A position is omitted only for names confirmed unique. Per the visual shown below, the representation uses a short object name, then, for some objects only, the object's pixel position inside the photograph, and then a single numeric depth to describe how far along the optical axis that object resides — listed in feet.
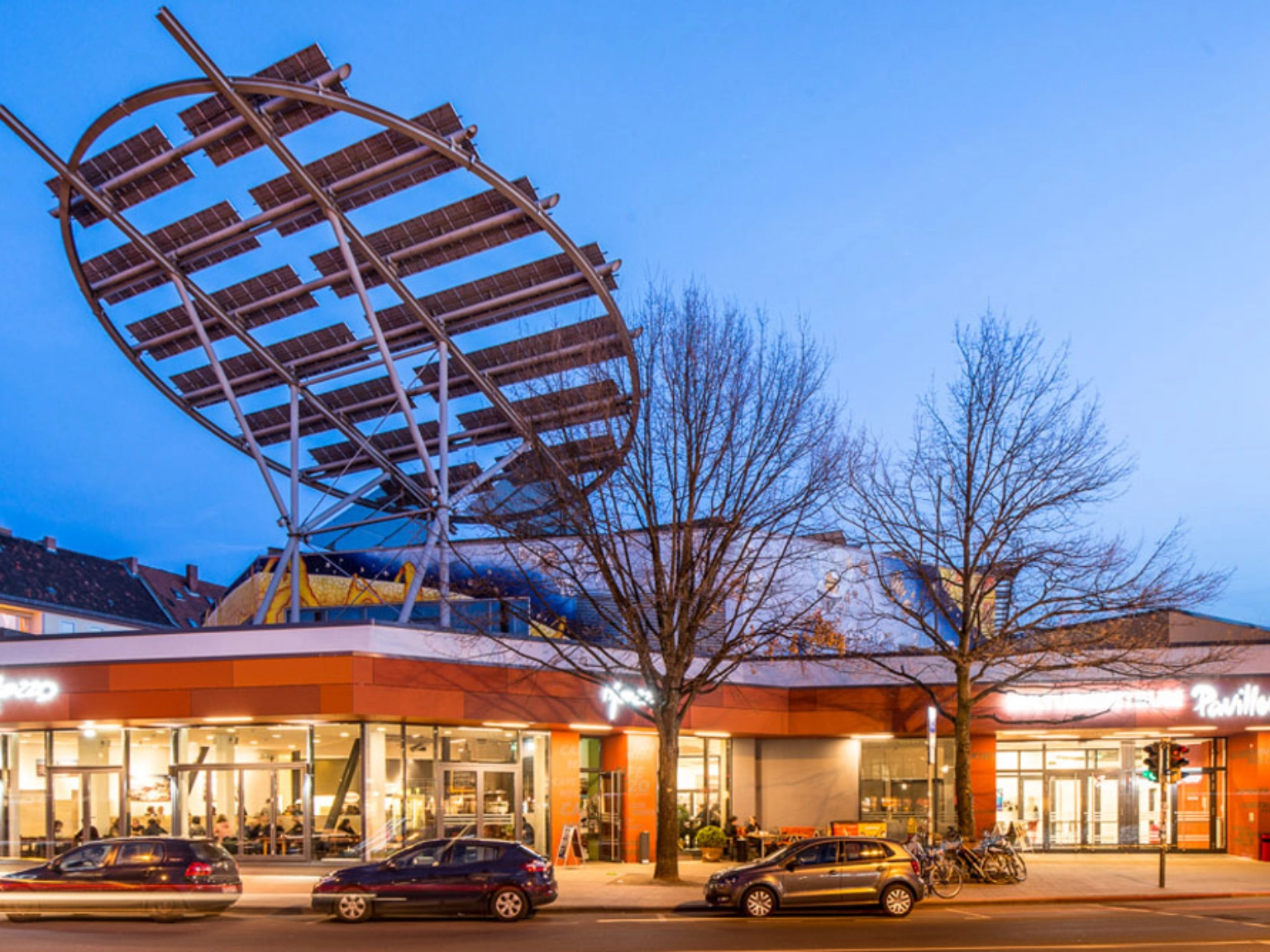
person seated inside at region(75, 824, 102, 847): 98.58
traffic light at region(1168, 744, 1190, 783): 90.99
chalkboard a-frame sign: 101.09
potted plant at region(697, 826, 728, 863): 107.34
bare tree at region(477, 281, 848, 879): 87.61
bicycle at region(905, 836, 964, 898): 81.92
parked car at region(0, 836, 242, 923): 69.46
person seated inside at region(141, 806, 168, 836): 96.32
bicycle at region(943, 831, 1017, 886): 88.53
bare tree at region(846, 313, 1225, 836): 95.96
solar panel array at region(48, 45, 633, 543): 92.99
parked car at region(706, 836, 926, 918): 72.02
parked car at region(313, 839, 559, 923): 70.03
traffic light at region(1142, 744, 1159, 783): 91.61
